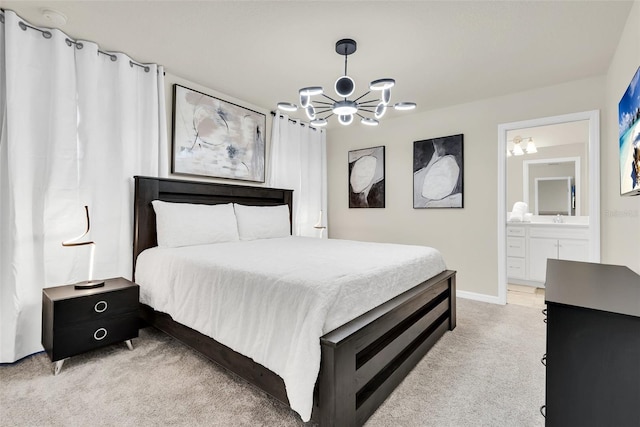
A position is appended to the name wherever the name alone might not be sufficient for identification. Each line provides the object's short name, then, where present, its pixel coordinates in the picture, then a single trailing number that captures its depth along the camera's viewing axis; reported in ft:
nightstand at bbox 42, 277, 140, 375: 6.41
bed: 4.46
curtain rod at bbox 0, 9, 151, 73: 7.05
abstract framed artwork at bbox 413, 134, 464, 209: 12.69
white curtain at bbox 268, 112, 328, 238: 14.10
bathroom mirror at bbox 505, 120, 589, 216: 14.92
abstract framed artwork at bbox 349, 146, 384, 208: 15.06
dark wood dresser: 3.39
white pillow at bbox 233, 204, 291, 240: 10.95
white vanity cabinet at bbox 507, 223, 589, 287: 13.24
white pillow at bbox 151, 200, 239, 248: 8.77
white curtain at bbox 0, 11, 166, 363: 6.88
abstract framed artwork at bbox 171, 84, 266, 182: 10.48
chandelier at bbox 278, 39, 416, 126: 7.36
